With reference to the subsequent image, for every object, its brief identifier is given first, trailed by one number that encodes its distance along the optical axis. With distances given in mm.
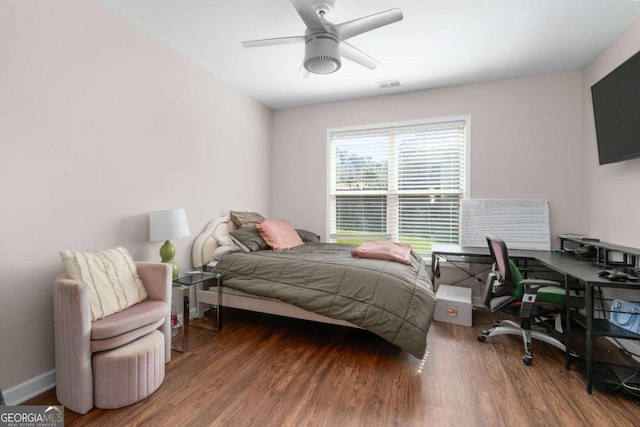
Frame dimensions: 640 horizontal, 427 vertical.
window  3715
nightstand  2383
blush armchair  1591
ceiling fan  1915
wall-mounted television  2133
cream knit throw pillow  1744
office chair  2178
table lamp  2395
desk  1791
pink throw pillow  3279
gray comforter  2141
